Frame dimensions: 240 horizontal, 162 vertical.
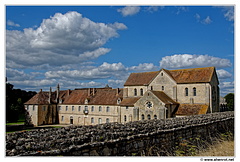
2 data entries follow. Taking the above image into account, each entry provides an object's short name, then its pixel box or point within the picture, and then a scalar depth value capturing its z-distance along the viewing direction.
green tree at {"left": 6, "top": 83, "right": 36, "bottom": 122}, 41.97
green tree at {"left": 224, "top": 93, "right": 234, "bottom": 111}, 74.00
